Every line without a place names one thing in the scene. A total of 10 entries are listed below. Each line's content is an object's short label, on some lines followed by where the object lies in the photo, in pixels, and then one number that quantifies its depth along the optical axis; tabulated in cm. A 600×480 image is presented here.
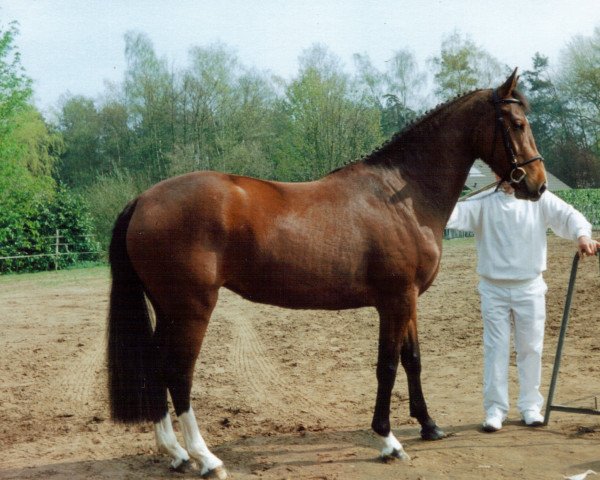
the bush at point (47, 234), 2161
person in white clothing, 460
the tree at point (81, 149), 3628
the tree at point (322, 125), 2636
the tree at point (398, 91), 3722
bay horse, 372
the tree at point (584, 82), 3575
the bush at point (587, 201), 2812
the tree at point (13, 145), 2303
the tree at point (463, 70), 3444
